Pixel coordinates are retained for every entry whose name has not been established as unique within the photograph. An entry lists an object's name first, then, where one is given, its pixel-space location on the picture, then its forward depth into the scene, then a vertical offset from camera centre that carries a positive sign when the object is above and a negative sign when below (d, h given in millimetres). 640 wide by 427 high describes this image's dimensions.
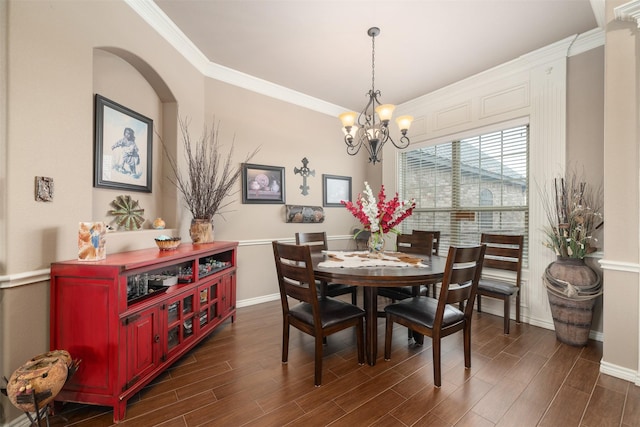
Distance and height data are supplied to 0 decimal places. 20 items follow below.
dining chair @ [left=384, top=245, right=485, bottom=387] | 1858 -762
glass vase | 2561 -279
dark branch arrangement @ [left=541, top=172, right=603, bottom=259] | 2545 -20
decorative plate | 2273 -8
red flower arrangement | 2438 +3
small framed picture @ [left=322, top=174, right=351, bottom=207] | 4449 +411
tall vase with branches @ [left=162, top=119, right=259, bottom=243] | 2822 +336
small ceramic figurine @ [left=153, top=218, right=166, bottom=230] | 2512 -111
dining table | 1890 -460
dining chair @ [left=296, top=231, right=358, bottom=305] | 2713 -426
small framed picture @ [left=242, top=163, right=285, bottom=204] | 3580 +404
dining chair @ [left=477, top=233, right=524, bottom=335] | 2803 -588
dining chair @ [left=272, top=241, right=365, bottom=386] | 1898 -777
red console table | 1549 -690
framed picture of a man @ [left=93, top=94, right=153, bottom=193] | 2094 +558
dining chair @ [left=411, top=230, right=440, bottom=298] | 3571 -388
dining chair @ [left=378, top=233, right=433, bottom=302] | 2676 -409
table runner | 2256 -427
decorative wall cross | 4162 +614
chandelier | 2443 +864
